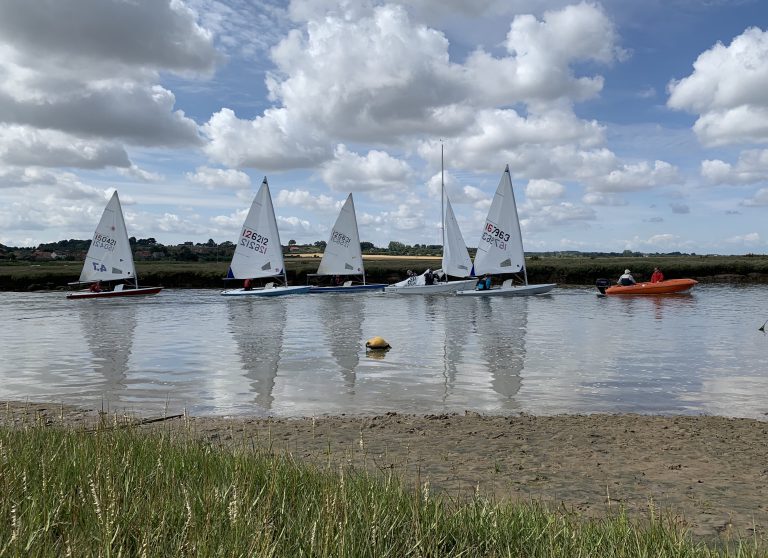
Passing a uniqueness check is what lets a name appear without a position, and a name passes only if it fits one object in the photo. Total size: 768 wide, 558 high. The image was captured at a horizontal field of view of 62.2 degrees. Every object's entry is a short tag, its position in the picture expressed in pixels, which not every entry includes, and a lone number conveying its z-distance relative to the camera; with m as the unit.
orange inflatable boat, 46.78
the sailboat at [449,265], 50.28
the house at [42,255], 121.15
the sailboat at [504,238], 46.50
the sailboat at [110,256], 49.44
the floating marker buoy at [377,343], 22.00
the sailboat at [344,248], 53.53
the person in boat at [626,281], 48.44
